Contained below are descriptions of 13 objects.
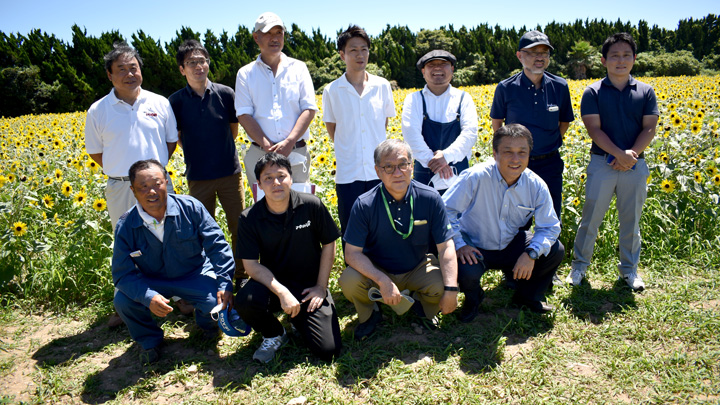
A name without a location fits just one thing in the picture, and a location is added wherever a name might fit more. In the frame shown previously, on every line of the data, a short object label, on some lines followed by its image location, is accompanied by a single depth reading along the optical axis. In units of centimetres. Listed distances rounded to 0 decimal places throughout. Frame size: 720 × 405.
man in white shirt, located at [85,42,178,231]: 354
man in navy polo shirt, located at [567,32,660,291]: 361
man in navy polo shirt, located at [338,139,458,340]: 307
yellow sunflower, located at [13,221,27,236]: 398
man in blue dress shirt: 327
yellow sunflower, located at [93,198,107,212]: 415
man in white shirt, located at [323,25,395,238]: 377
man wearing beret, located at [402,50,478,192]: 381
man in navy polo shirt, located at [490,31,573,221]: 374
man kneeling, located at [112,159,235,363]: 310
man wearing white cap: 375
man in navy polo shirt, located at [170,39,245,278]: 385
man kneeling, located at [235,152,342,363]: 303
